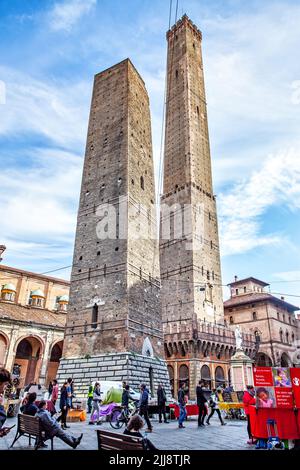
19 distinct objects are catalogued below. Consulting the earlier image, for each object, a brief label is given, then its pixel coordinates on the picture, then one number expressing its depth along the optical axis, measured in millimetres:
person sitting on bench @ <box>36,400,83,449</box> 5504
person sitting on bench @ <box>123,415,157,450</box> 4383
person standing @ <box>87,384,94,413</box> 12492
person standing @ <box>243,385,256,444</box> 6821
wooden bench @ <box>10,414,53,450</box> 5503
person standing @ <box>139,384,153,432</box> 8820
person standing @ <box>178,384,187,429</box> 9554
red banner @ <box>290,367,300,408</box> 6098
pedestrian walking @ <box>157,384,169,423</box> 10945
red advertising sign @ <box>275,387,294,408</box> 6098
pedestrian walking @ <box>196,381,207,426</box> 9852
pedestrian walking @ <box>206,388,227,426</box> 10180
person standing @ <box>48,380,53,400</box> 14147
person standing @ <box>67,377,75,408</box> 9664
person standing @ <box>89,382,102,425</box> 10270
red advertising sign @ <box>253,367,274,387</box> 6215
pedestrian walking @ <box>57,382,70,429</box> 8766
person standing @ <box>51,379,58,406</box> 12080
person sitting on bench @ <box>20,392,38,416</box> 6453
